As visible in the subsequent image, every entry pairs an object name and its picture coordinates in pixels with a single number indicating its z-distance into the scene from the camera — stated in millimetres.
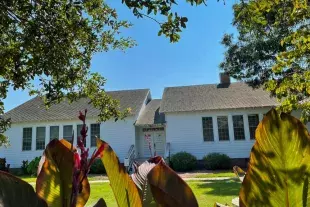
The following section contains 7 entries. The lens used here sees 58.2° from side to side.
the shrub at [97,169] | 20361
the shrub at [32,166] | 21953
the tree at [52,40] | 5109
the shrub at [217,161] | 20500
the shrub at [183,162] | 20578
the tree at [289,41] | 4139
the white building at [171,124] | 22094
